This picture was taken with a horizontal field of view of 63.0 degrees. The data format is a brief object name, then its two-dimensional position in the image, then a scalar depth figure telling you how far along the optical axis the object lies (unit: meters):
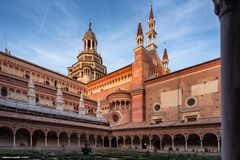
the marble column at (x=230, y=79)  2.19
